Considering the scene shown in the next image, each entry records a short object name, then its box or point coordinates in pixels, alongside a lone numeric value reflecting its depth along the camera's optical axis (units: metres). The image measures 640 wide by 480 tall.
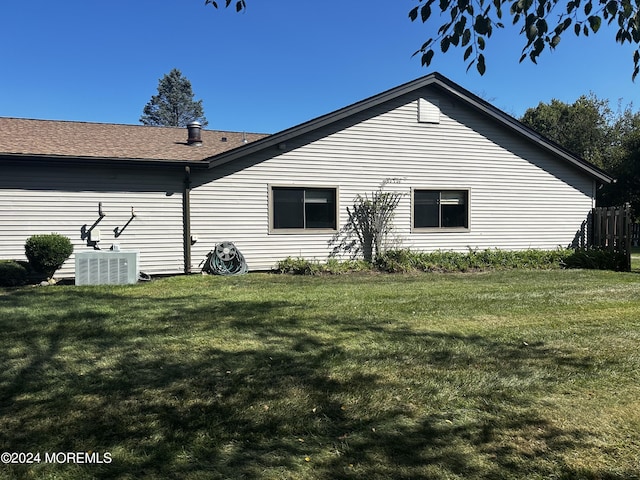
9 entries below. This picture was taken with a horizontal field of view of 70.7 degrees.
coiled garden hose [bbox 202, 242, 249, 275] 10.53
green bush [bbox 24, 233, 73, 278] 8.86
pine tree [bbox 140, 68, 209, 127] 63.25
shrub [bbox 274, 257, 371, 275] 10.77
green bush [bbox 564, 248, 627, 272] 11.80
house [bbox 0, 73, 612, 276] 9.65
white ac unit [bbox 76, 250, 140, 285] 9.00
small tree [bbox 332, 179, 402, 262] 11.63
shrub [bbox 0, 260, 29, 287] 8.51
